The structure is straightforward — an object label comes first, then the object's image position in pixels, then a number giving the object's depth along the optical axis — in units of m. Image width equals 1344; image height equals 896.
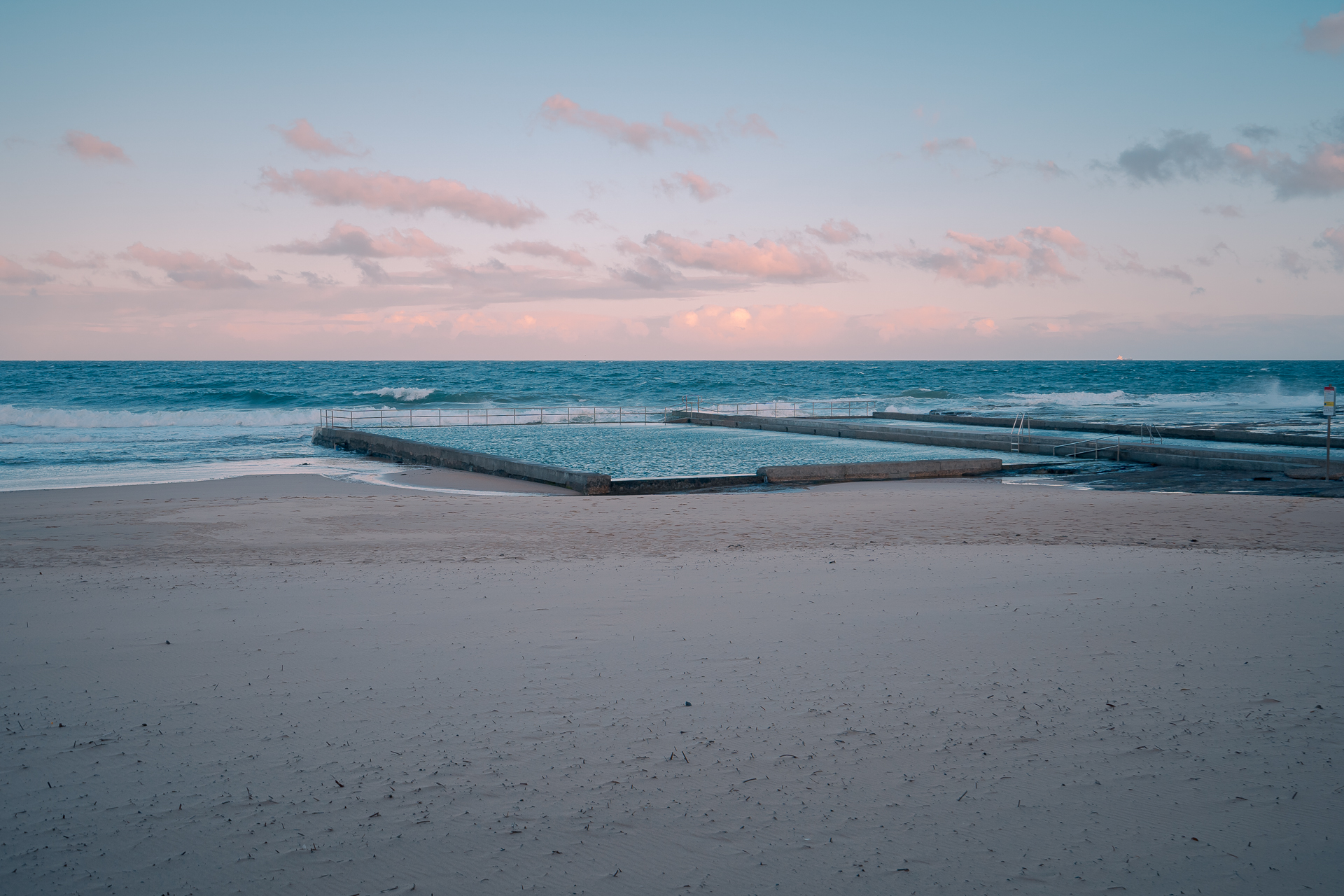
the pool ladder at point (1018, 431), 20.92
